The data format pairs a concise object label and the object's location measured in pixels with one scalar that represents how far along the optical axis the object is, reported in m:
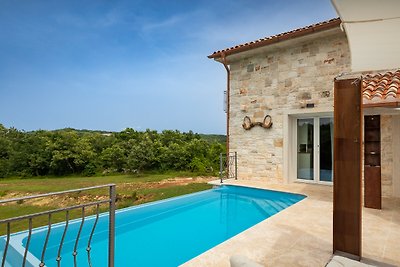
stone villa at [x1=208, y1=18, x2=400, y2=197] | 6.73
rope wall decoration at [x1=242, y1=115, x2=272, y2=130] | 8.13
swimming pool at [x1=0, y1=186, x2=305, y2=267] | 3.42
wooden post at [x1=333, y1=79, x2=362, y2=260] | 2.80
